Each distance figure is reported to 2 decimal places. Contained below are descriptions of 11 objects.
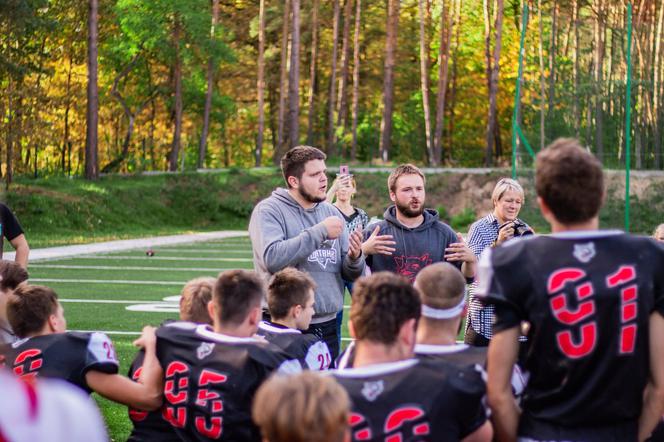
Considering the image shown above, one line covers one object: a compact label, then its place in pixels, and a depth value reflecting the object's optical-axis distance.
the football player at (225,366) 8.07
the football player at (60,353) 8.52
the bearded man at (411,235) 12.39
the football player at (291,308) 9.31
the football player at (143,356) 8.84
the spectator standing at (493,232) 13.15
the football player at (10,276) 11.22
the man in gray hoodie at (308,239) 11.60
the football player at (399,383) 6.68
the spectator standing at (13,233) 15.99
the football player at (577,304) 6.46
